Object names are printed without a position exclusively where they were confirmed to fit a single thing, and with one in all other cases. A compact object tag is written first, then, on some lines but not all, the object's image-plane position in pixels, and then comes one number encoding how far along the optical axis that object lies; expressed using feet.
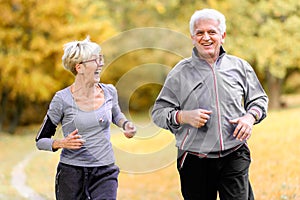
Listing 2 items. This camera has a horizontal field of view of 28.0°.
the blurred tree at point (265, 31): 78.02
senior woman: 14.32
